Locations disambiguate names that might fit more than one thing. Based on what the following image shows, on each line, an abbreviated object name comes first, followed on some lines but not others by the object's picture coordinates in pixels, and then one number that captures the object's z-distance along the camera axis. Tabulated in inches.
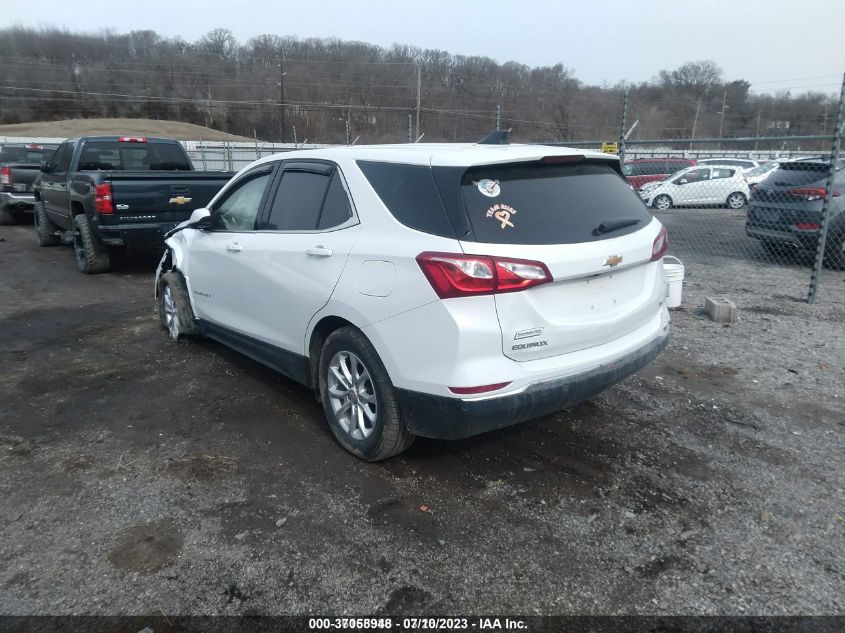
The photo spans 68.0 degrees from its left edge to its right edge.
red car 914.1
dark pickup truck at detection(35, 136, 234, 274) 330.0
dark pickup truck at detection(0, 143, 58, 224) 577.6
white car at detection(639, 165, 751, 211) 794.8
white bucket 248.2
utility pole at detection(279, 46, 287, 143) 2020.2
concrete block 261.7
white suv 118.8
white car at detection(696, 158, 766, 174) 894.5
